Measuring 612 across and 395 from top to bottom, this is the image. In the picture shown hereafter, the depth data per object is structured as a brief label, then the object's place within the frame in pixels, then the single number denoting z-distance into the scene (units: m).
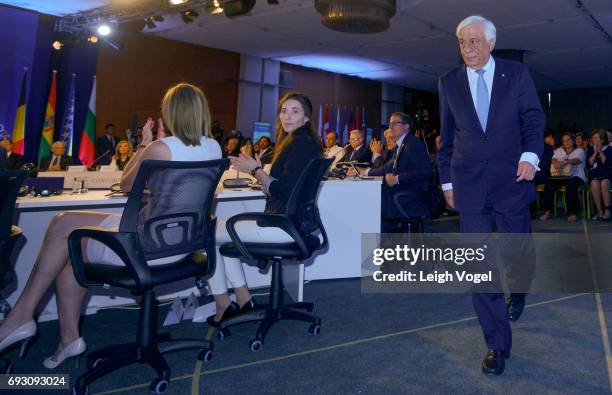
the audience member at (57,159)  6.26
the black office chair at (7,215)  1.83
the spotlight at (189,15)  7.46
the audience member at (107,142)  8.81
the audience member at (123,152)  6.36
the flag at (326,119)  12.91
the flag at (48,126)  8.33
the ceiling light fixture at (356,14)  5.89
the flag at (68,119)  8.59
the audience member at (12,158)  6.06
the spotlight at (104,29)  8.02
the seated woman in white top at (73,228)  2.12
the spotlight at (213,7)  6.97
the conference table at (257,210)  2.95
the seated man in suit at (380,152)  5.14
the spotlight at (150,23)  7.92
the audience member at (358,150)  6.41
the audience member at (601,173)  7.80
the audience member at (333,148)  6.93
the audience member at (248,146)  8.16
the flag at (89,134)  8.67
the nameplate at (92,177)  3.11
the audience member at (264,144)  9.27
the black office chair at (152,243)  1.87
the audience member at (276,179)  2.52
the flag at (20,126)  7.98
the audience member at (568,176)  8.27
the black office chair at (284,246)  2.46
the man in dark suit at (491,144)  2.08
